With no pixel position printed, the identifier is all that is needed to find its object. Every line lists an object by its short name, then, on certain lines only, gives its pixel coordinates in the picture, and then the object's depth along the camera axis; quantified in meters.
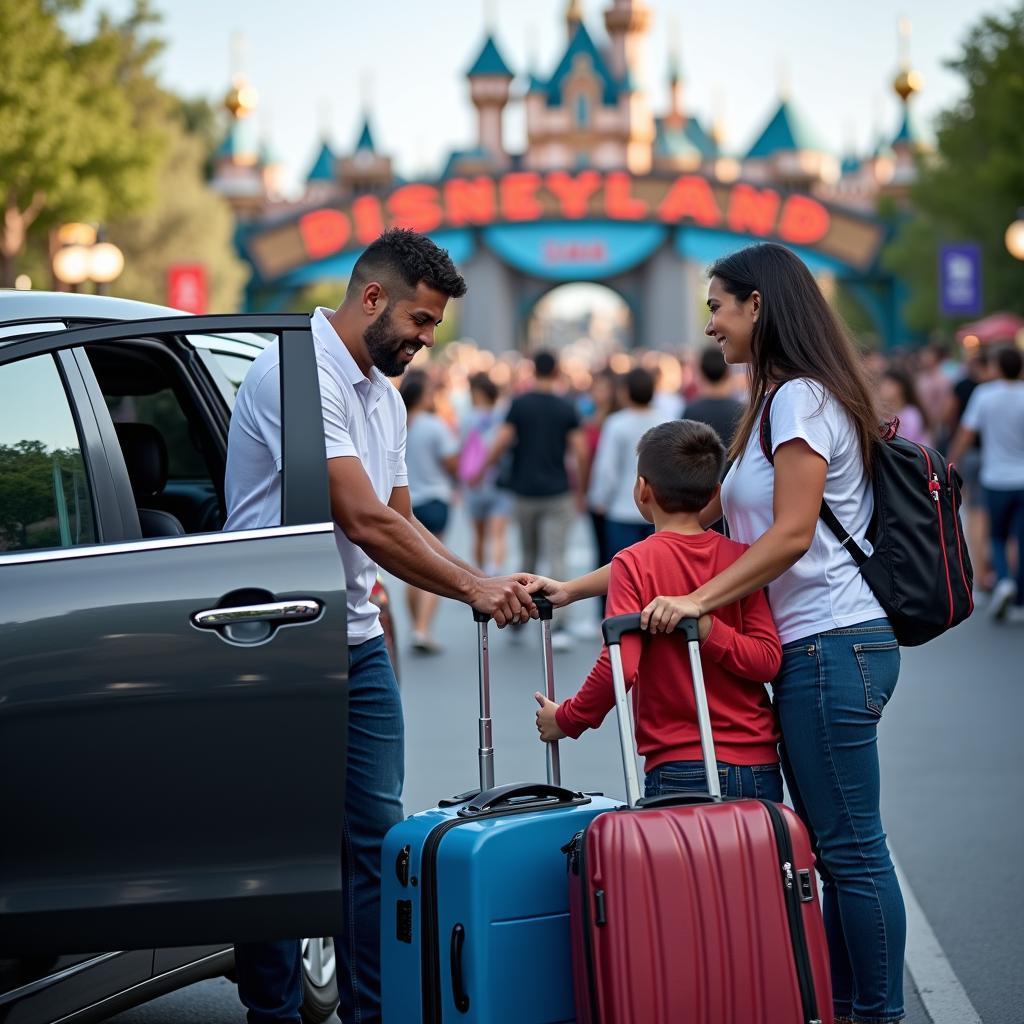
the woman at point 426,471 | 11.62
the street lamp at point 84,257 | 20.16
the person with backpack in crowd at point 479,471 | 14.73
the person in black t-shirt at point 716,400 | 9.45
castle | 83.75
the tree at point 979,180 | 36.00
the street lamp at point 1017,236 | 21.88
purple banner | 28.16
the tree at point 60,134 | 31.00
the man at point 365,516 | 3.63
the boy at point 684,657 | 3.69
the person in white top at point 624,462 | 10.80
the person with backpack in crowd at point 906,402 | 13.80
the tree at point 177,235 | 56.56
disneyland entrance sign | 51.03
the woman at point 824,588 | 3.75
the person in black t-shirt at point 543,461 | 12.44
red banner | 25.61
